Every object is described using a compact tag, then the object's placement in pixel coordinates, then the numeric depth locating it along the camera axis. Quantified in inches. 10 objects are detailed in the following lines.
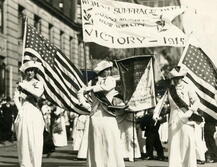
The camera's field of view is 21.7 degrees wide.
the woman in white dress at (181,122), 383.9
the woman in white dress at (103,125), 362.3
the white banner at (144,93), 525.7
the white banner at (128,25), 449.1
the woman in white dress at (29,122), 361.4
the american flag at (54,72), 468.4
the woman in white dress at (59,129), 833.5
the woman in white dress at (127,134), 595.2
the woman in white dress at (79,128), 667.4
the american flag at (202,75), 467.8
